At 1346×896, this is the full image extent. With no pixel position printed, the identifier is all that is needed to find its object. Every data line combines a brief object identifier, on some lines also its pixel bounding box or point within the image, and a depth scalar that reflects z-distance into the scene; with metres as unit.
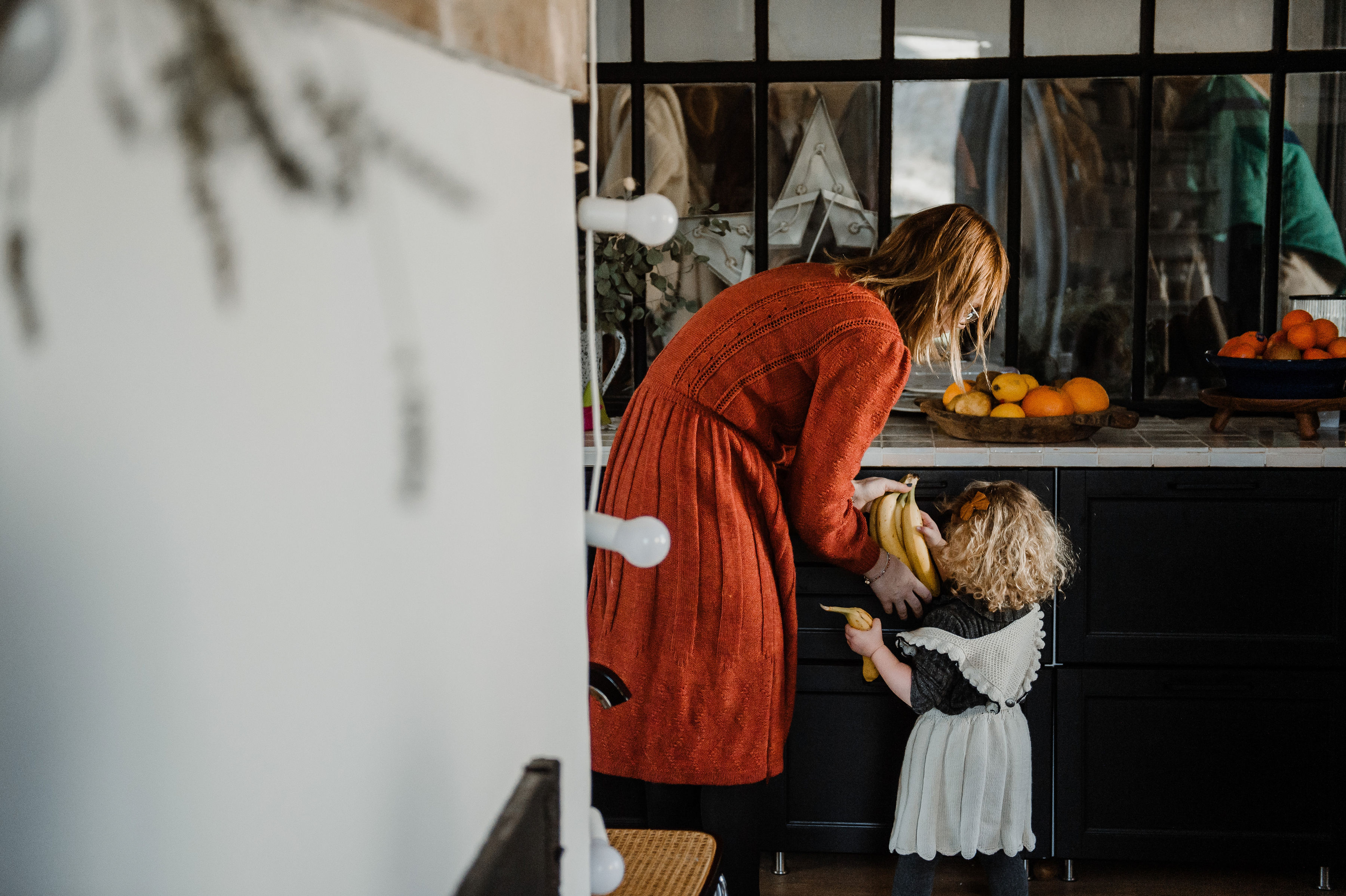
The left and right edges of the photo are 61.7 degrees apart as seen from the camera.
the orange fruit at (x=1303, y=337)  2.30
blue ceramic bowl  2.25
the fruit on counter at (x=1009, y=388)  2.30
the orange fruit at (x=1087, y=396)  2.26
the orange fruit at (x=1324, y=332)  2.30
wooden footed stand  2.24
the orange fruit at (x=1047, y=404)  2.25
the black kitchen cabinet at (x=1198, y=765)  2.23
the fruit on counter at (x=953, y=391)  2.40
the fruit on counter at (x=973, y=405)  2.29
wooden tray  2.21
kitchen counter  2.16
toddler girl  1.91
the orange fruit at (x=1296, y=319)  2.36
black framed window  2.58
